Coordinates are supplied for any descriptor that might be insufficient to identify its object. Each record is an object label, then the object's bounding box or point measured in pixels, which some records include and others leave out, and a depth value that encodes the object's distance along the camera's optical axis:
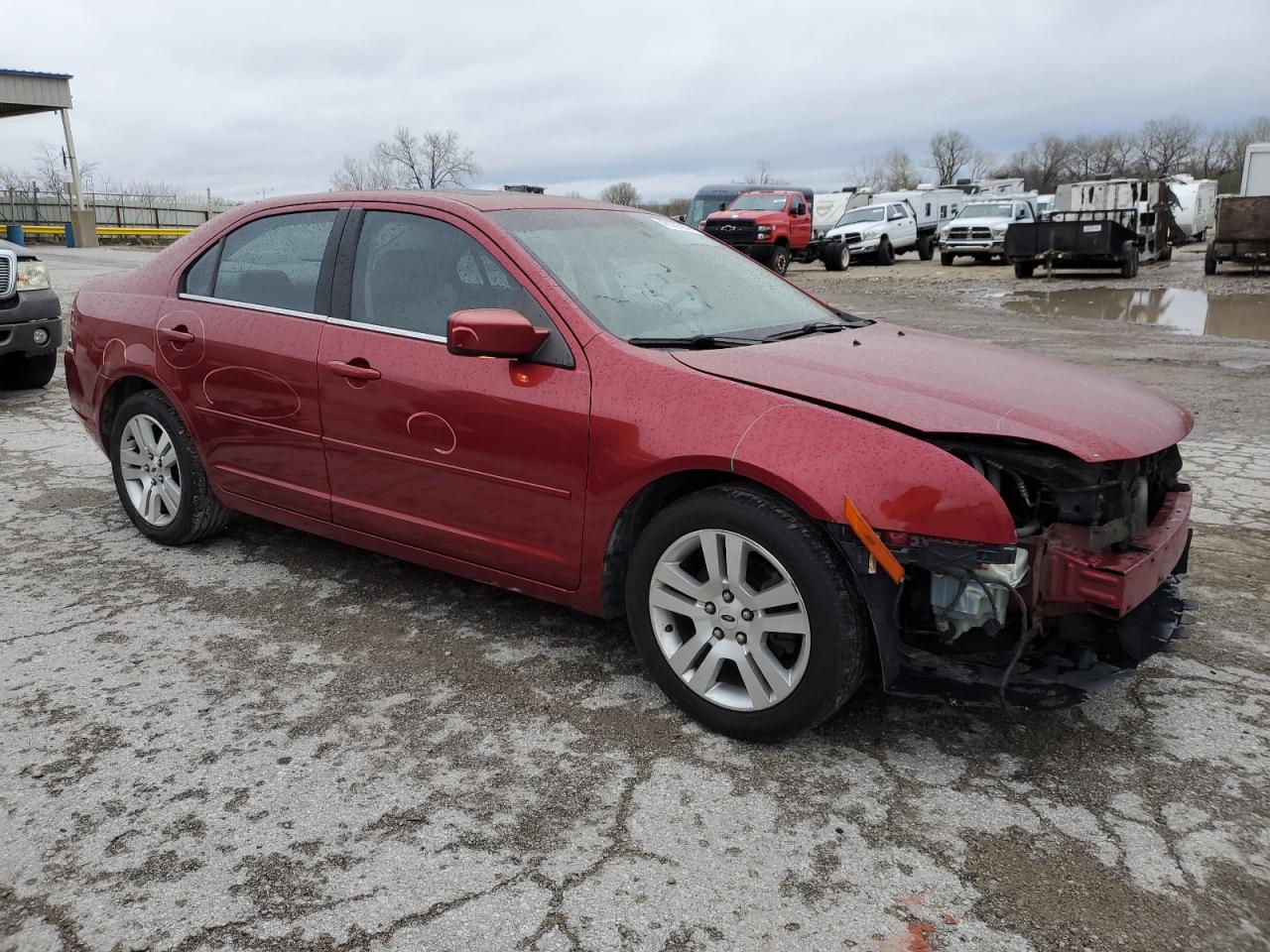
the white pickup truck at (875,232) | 27.92
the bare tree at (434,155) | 51.59
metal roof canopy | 32.72
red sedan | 2.71
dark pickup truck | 8.24
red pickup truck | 23.73
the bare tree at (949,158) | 112.94
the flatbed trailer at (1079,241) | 20.14
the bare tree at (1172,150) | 98.12
